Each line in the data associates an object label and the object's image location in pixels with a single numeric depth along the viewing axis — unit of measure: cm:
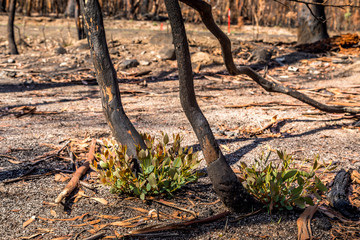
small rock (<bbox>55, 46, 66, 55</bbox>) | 975
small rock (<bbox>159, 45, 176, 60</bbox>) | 892
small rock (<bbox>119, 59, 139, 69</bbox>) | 855
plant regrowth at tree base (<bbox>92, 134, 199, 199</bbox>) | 250
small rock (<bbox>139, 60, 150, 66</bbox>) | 883
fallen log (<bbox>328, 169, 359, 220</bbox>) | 250
